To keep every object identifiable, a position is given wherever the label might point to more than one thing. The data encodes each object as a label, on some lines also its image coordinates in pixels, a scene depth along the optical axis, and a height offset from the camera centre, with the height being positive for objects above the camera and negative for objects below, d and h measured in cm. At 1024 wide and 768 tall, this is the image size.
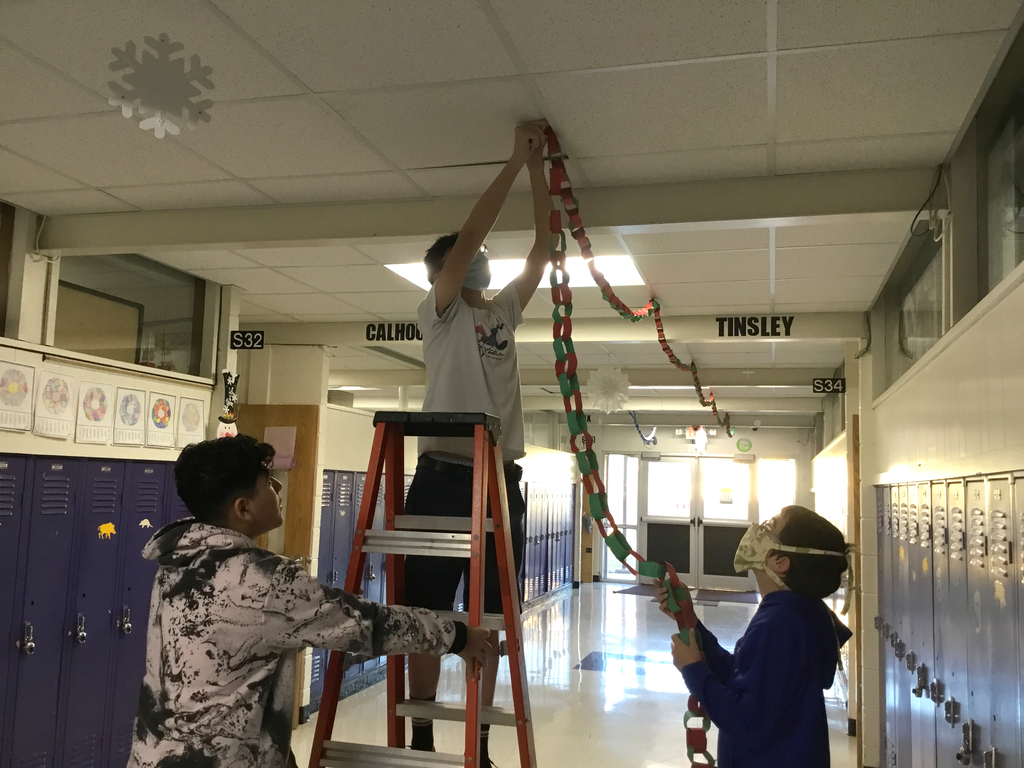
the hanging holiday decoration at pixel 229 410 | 508 +35
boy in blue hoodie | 175 -39
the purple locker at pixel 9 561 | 364 -46
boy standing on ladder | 215 +22
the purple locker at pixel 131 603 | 428 -75
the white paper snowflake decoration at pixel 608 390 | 567 +62
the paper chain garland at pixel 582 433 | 196 +12
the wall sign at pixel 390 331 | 612 +105
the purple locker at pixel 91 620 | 401 -80
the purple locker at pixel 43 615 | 374 -73
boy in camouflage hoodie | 164 -35
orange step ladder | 179 -19
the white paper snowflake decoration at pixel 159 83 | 227 +113
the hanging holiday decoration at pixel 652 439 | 1344 +71
